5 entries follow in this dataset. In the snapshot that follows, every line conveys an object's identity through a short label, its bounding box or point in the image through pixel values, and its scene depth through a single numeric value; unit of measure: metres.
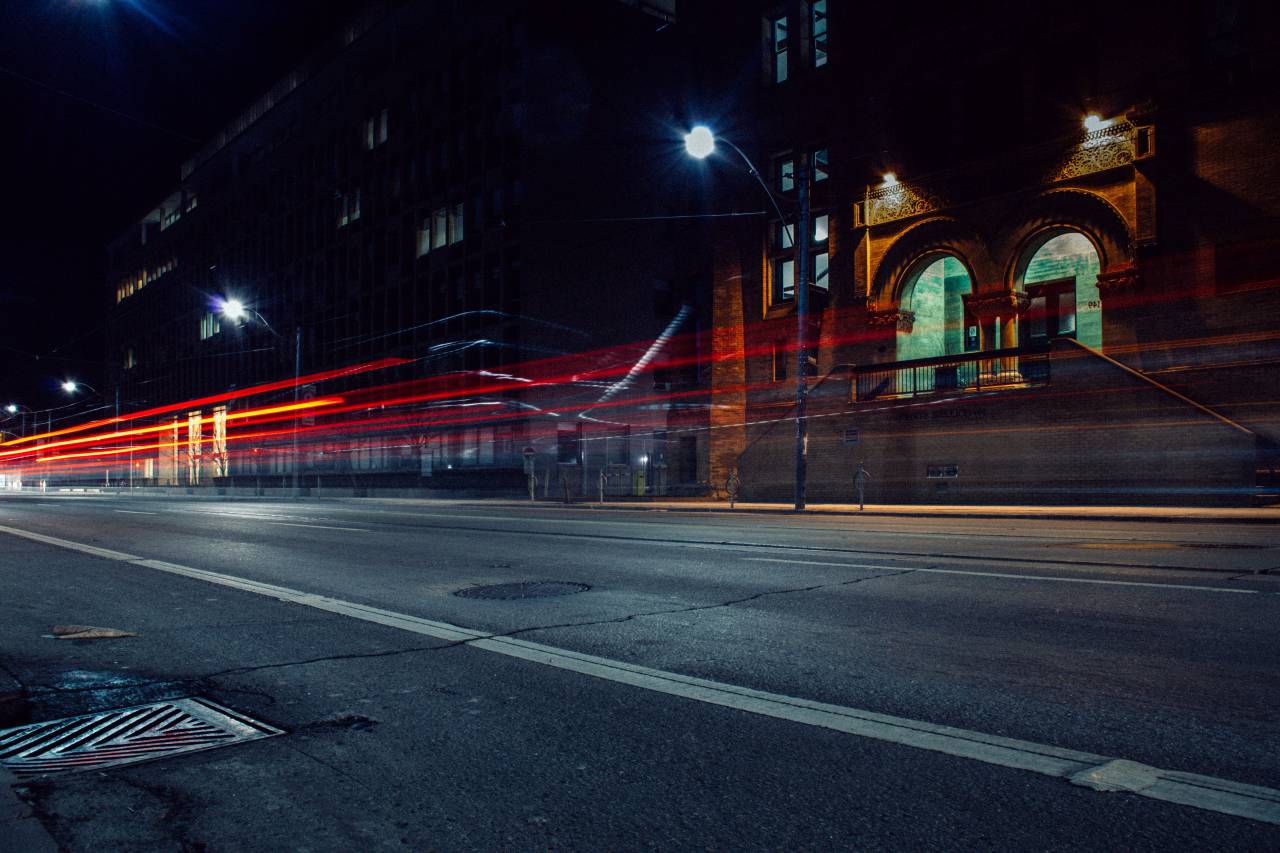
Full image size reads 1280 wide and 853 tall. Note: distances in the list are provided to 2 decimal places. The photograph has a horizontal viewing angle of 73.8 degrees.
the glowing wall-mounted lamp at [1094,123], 25.44
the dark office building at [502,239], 41.88
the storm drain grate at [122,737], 3.73
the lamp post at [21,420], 108.03
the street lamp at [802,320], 24.78
